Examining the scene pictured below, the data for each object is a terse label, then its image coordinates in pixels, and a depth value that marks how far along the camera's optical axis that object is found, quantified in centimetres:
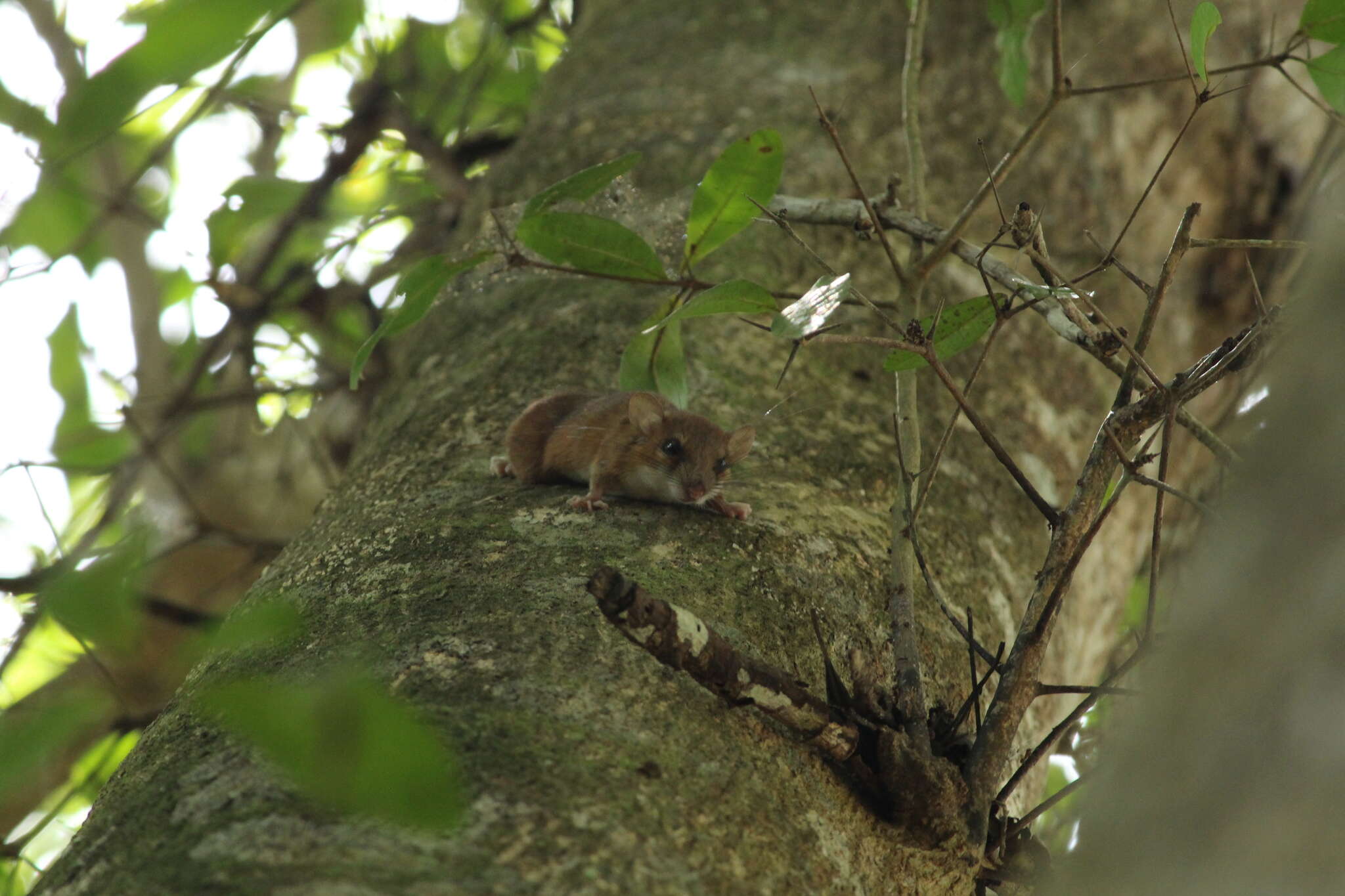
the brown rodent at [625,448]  689
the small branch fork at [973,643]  666
